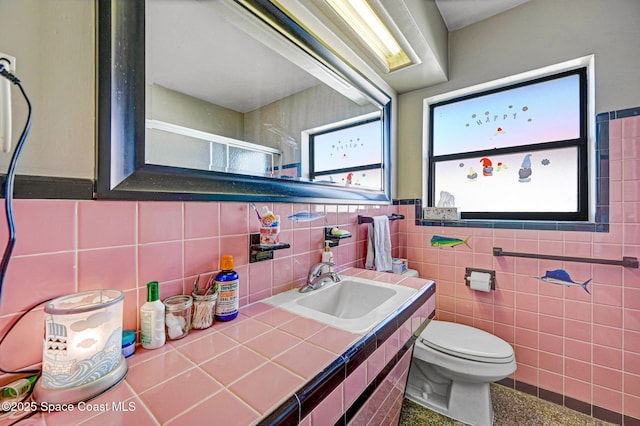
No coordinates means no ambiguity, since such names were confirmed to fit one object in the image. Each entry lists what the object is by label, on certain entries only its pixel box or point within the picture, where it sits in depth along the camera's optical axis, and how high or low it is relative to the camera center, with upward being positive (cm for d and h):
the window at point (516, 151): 153 +42
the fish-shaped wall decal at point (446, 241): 175 -21
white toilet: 125 -81
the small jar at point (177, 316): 66 -28
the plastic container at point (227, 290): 77 -24
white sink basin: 79 -35
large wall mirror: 61 +37
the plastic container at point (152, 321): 62 -27
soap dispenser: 121 -21
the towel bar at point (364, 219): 155 -4
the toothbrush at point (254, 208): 93 +2
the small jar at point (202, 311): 72 -29
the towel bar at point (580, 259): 127 -26
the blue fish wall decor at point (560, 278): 142 -39
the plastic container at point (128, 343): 57 -31
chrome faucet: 109 -30
